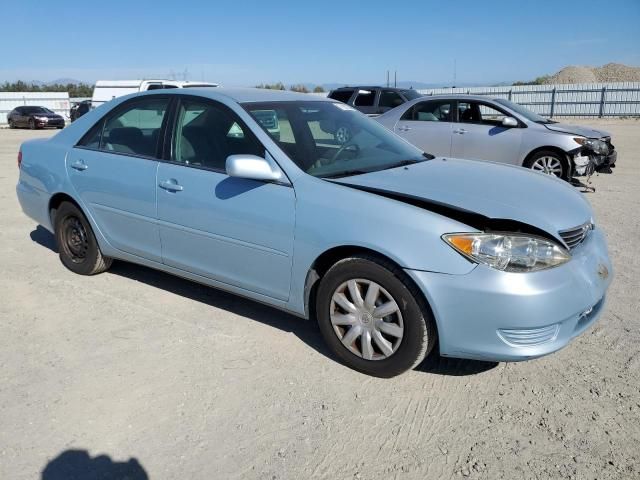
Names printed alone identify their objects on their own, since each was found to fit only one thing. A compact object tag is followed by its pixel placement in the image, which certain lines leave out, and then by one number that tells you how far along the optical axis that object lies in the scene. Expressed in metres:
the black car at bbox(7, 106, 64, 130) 29.30
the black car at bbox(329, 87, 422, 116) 14.52
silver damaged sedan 8.95
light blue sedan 2.89
